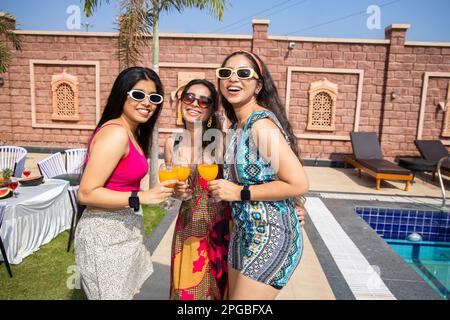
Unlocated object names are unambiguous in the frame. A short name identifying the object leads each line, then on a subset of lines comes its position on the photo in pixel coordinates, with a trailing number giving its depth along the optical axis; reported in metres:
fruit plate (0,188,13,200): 3.62
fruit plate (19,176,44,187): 4.26
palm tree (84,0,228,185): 6.01
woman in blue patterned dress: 1.64
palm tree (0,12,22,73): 8.76
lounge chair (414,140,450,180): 9.40
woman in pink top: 1.67
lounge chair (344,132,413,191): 7.88
